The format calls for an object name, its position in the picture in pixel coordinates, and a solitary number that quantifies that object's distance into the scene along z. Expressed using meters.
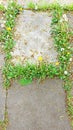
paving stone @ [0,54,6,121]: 2.38
